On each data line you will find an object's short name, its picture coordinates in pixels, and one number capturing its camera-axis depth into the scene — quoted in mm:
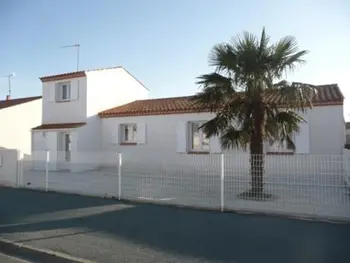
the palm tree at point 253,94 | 11195
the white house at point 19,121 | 27938
